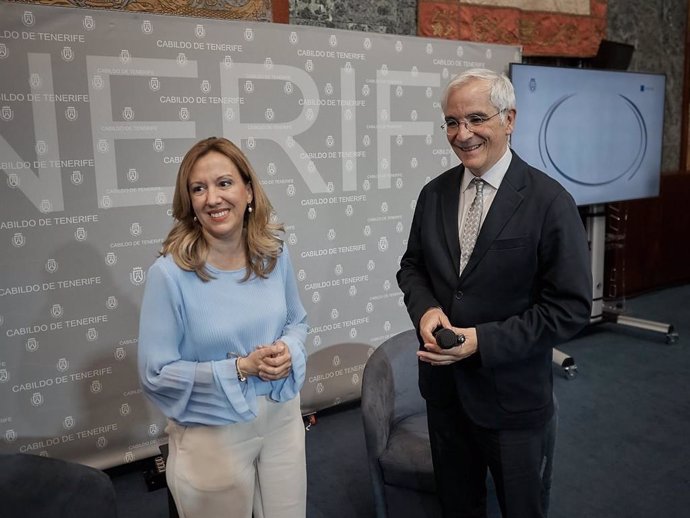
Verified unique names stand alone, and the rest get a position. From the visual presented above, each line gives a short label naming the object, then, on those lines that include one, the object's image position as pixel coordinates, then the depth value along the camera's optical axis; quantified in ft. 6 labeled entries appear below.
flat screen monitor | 13.00
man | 4.98
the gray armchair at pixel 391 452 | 7.07
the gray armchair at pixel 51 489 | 4.38
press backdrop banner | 8.33
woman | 5.09
